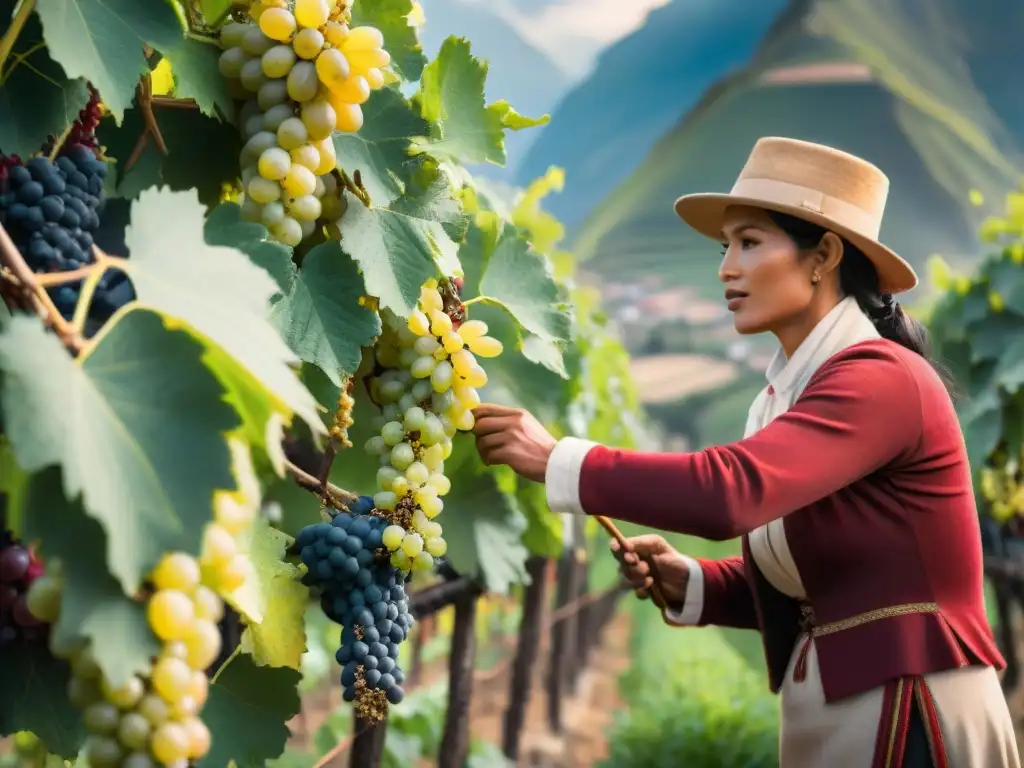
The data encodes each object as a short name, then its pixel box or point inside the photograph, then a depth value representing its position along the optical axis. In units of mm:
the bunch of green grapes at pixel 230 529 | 608
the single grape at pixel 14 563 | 717
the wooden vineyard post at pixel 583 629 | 6684
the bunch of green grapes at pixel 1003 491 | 3684
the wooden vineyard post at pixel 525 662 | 3773
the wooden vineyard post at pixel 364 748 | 1822
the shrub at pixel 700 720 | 4012
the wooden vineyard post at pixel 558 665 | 5043
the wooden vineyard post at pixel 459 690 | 2508
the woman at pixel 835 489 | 1257
